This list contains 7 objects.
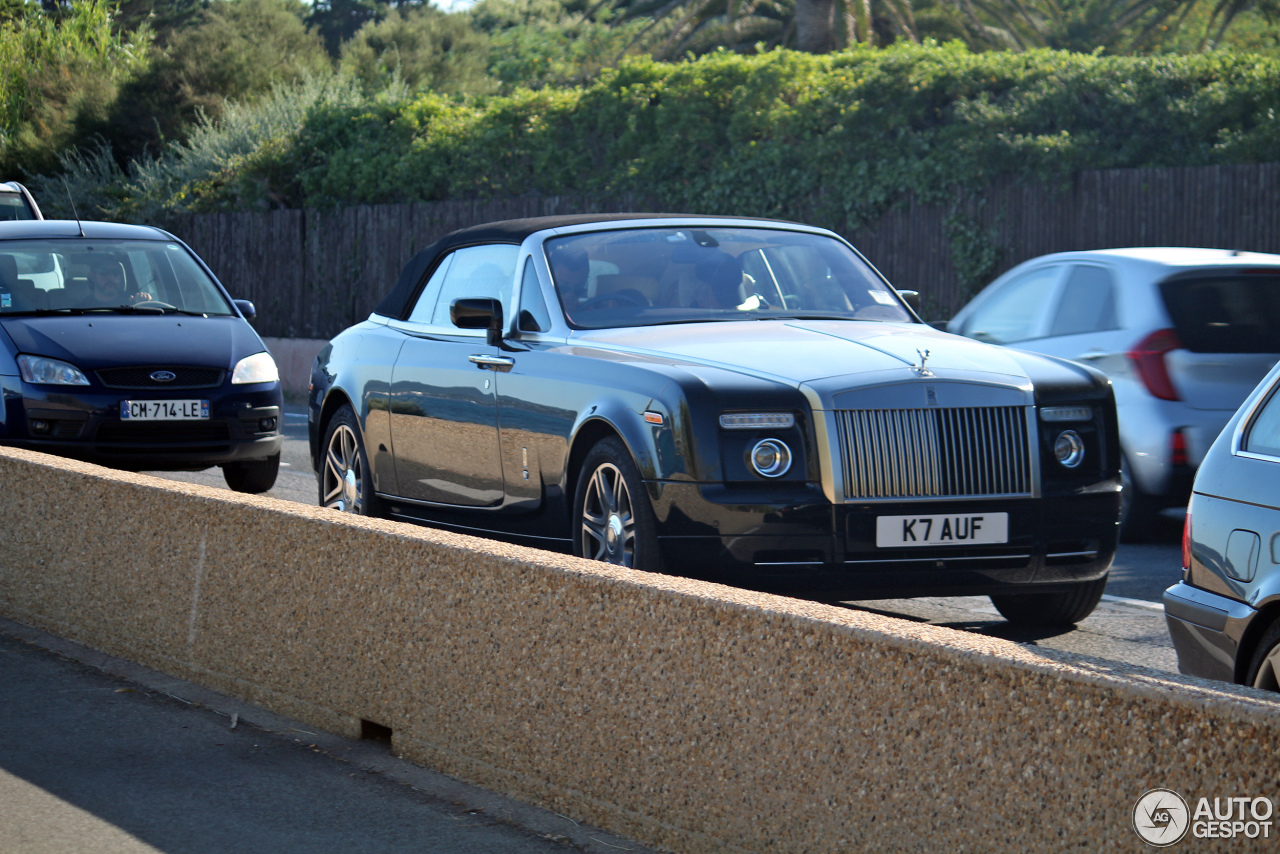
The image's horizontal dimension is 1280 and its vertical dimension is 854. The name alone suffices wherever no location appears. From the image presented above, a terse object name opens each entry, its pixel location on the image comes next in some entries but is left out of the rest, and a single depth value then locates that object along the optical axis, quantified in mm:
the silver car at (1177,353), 18828
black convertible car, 12141
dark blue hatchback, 20531
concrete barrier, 6512
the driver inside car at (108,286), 23125
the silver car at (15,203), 35906
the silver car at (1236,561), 8969
